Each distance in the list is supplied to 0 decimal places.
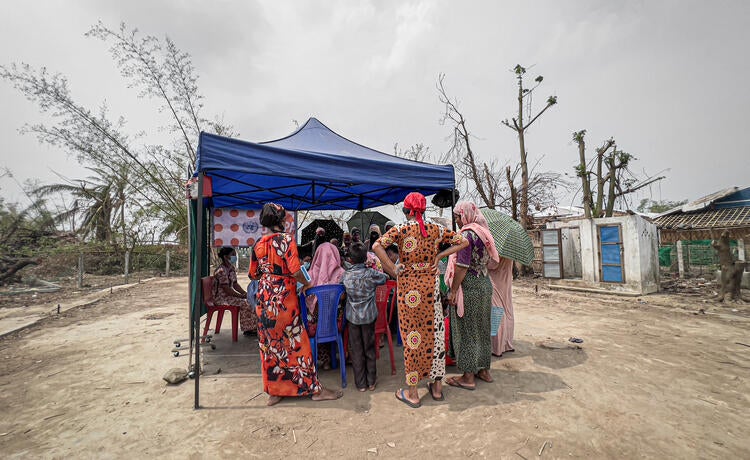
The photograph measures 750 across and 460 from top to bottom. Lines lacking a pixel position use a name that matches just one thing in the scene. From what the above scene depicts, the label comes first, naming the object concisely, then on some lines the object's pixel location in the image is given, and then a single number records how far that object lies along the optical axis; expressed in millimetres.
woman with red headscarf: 2488
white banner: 5402
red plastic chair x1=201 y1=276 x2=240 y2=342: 3877
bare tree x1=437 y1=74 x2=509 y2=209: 12781
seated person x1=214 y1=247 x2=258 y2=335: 4180
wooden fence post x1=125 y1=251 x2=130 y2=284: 10250
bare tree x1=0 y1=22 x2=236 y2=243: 7977
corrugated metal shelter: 7598
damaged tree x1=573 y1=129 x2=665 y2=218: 11854
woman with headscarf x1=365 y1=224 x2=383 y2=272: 3087
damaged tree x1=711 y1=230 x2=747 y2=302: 6934
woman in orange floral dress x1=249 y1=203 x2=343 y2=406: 2578
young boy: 2789
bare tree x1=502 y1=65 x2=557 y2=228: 11906
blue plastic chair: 2883
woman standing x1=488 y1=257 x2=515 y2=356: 3486
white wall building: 8531
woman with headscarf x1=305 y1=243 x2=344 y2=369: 2965
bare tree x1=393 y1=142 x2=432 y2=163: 15422
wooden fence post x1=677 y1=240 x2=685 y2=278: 12078
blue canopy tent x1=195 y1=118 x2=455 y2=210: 2861
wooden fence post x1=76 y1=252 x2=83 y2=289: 9360
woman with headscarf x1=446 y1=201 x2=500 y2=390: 2717
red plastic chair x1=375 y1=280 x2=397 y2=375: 3182
